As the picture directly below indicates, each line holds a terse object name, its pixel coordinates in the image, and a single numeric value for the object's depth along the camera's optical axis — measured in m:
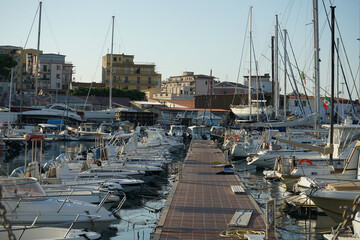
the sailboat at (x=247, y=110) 61.54
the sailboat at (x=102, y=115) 77.56
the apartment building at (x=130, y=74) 114.25
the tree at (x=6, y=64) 85.69
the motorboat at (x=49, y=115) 71.50
